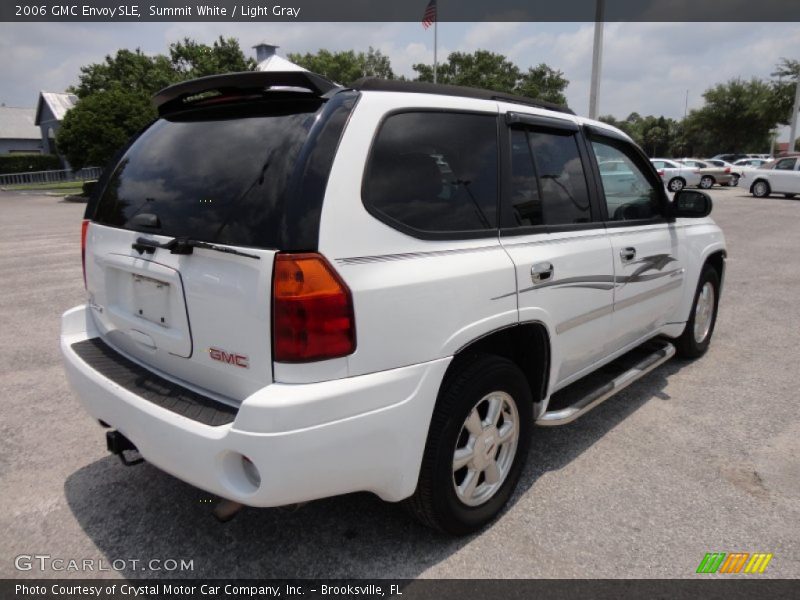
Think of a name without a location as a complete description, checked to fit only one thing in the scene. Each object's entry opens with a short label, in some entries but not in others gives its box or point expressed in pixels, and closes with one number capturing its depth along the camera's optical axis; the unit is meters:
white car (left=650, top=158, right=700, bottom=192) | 26.48
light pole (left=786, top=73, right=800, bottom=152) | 36.16
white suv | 1.90
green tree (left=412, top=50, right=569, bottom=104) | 50.94
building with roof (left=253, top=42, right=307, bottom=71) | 43.12
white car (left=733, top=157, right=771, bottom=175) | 34.62
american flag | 23.19
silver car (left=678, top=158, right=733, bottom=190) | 28.30
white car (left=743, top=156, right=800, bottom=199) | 21.62
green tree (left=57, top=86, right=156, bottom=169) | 25.31
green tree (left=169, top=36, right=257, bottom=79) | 34.21
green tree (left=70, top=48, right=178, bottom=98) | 34.16
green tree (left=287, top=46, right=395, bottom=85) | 59.66
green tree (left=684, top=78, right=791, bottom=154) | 45.84
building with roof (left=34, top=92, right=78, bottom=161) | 54.41
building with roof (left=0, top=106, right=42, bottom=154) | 61.44
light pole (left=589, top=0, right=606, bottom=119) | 16.38
